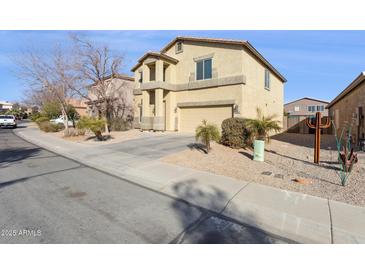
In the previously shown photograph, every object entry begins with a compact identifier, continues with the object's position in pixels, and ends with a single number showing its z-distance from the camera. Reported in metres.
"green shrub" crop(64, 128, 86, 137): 16.84
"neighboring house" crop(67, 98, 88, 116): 52.19
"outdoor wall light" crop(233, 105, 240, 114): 14.96
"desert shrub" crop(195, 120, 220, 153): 8.86
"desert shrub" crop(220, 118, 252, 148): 10.09
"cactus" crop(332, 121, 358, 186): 6.10
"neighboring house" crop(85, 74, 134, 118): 24.09
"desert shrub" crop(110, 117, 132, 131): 20.91
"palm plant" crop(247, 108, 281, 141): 8.75
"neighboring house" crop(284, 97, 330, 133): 52.03
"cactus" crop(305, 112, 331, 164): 7.46
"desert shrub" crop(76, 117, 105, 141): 13.23
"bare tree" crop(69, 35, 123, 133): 18.09
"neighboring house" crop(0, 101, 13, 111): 91.64
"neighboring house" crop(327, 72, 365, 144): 11.59
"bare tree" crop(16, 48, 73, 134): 18.28
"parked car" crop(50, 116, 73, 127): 29.68
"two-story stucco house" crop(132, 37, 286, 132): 15.34
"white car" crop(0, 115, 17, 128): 26.53
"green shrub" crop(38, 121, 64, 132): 21.05
